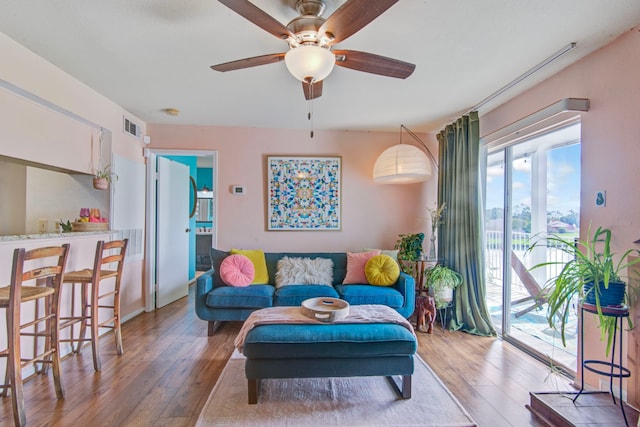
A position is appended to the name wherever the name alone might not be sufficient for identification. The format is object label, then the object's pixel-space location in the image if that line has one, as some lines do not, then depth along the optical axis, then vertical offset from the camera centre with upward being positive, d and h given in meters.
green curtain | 3.25 -0.16
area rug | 1.82 -1.21
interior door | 4.09 -0.27
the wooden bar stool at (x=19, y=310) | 1.74 -0.60
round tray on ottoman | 2.11 -0.68
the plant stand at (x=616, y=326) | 1.74 -0.67
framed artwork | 4.16 +0.27
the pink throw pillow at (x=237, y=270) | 3.34 -0.62
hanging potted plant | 3.05 +0.36
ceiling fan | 1.43 +0.92
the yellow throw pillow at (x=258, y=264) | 3.58 -0.60
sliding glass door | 2.62 -0.05
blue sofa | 3.14 -0.85
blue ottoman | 1.95 -0.88
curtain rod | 2.17 +1.13
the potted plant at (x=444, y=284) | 3.37 -0.76
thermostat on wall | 4.13 +0.30
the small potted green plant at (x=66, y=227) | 2.80 -0.13
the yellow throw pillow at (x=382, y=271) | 3.41 -0.63
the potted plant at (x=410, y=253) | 3.72 -0.47
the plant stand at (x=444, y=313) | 3.48 -1.15
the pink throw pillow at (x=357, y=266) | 3.57 -0.62
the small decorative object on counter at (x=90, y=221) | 2.80 -0.08
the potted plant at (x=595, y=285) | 1.79 -0.42
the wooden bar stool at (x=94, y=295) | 2.42 -0.70
